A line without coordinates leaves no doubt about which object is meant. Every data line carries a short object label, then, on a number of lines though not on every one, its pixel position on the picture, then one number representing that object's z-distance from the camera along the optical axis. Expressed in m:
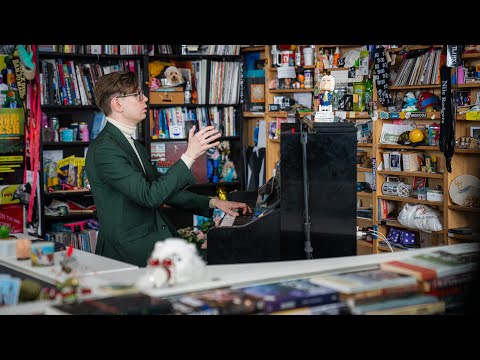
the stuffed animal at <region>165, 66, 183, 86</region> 6.76
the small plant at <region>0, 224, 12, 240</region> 3.33
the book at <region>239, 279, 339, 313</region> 2.39
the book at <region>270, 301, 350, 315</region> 2.40
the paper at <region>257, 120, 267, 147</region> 7.30
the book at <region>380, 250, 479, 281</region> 2.65
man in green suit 3.57
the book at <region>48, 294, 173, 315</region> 2.31
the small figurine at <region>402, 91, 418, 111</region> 6.07
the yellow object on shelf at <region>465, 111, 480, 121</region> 5.34
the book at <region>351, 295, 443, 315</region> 2.52
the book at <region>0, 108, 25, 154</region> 6.37
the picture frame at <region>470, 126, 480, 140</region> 5.56
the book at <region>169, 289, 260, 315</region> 2.35
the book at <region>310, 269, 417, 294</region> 2.51
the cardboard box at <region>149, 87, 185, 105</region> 6.76
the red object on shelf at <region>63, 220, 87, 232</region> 6.38
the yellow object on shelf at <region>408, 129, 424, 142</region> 5.97
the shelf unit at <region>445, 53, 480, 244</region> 5.62
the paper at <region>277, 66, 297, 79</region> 6.95
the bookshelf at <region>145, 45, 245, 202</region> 6.87
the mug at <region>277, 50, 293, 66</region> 6.96
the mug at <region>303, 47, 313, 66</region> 6.80
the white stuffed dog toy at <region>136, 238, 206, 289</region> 2.37
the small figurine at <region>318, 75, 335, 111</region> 4.35
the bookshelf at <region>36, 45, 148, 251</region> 6.25
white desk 2.41
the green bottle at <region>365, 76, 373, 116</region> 6.39
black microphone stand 3.49
